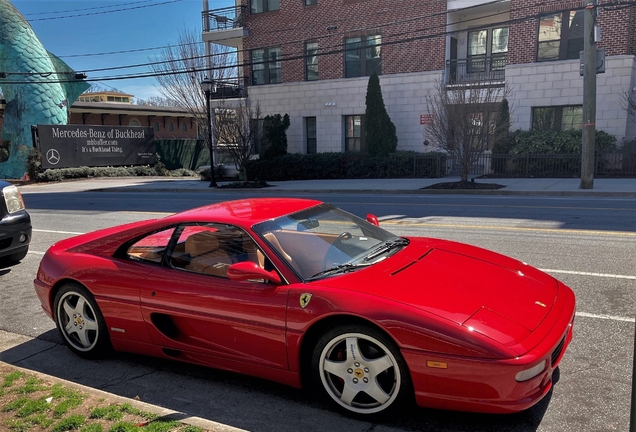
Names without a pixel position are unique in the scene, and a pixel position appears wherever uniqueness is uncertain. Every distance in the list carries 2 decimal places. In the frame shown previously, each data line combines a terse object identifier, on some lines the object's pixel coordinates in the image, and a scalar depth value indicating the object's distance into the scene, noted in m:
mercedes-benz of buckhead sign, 32.09
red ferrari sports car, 3.08
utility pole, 16.05
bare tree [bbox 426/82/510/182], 17.81
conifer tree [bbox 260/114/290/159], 27.48
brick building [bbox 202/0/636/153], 22.75
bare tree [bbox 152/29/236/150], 35.91
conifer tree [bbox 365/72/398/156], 25.70
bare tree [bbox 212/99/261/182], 23.08
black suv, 7.56
